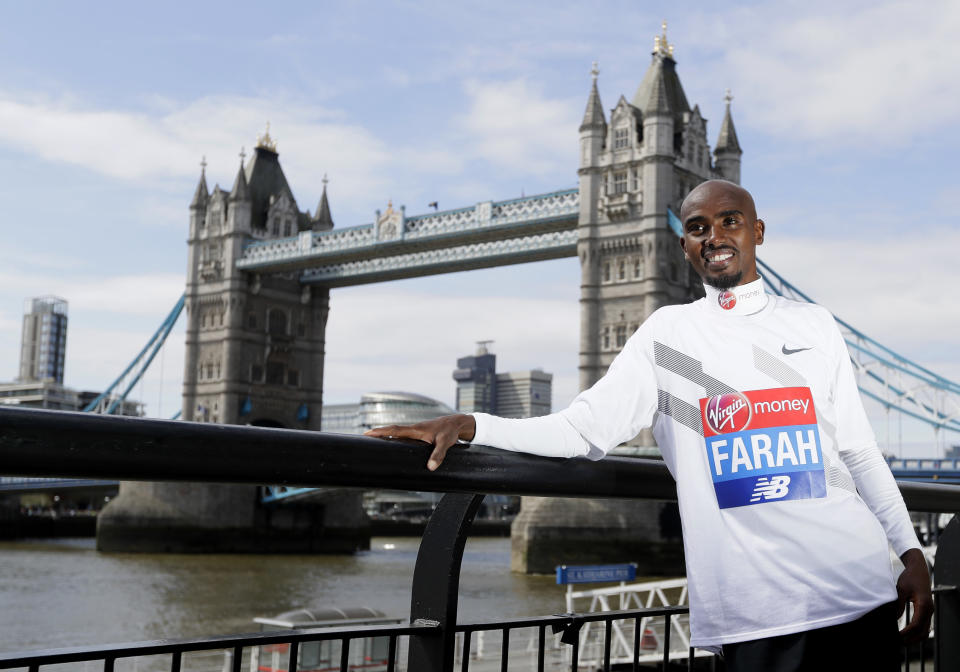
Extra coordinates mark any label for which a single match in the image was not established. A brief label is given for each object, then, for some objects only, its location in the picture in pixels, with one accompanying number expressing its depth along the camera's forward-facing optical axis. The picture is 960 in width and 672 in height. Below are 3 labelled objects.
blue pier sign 12.39
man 1.29
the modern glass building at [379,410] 80.25
